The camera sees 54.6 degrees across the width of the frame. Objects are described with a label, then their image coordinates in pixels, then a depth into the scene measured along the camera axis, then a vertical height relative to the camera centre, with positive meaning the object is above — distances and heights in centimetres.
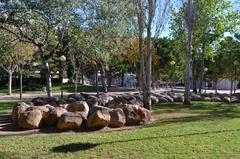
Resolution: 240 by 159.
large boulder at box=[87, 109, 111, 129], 681 -113
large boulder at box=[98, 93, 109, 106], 1025 -81
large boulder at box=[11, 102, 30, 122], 738 -94
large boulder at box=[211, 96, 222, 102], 1492 -108
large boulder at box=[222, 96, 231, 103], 1478 -107
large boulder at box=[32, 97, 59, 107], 961 -85
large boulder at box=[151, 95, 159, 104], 1258 -99
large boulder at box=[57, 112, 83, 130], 671 -118
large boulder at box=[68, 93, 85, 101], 1171 -81
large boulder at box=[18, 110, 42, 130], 683 -114
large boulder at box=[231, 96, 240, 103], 1486 -114
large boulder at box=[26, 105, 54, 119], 714 -88
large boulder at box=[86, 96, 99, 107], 908 -82
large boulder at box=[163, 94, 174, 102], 1359 -95
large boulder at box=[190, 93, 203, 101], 1492 -97
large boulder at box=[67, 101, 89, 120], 774 -88
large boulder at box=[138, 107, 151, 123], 765 -109
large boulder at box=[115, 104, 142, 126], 747 -108
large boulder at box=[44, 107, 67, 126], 711 -110
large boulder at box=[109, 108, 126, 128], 708 -114
